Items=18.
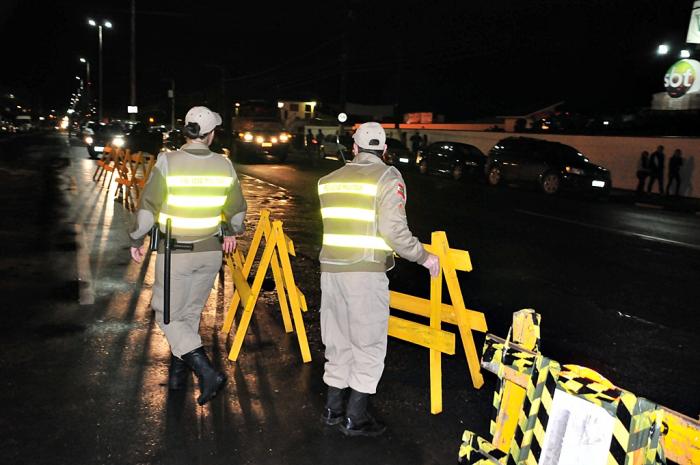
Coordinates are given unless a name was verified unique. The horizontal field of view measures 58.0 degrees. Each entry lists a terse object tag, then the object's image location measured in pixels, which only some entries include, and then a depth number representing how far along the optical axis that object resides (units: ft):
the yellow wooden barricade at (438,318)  13.91
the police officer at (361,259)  12.28
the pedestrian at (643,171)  72.08
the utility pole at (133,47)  102.15
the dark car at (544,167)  65.77
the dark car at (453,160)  80.84
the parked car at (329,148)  118.62
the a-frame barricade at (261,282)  16.65
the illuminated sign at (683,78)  77.36
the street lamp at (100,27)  139.44
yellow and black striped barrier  7.48
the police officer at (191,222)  13.56
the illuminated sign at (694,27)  75.51
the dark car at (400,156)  100.63
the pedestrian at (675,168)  69.19
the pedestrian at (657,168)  70.43
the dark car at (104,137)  90.27
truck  99.04
